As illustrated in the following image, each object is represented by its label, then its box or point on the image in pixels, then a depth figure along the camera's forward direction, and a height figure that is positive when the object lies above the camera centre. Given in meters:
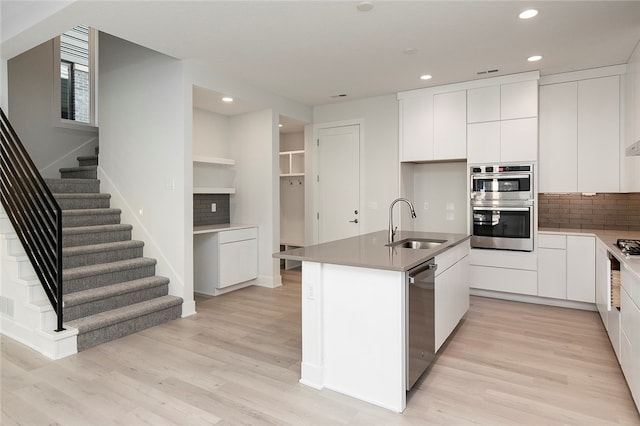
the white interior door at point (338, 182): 5.73 +0.42
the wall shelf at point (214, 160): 4.81 +0.66
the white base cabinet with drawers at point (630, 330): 2.13 -0.74
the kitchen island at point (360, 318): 2.25 -0.68
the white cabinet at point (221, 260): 4.79 -0.63
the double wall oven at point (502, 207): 4.41 +0.03
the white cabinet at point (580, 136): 4.20 +0.83
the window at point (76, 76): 5.70 +2.08
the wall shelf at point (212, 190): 4.81 +0.27
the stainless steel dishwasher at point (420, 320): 2.32 -0.71
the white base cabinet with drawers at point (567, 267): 4.12 -0.64
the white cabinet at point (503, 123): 4.41 +1.02
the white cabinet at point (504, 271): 4.43 -0.73
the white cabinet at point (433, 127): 4.85 +1.08
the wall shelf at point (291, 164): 6.62 +0.82
